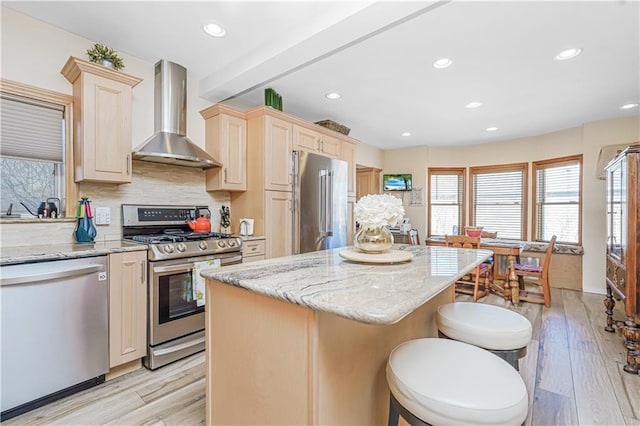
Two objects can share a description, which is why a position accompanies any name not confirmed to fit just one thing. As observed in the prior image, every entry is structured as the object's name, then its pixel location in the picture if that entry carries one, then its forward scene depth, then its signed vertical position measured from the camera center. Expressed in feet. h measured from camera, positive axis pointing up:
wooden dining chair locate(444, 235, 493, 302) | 12.86 -3.03
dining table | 12.35 -2.36
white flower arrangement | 4.85 +0.01
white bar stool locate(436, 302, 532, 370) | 4.22 -1.76
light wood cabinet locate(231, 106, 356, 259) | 10.10 +1.19
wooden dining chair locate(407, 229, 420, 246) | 16.05 -1.45
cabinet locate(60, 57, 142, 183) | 7.04 +2.26
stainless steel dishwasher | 5.26 -2.34
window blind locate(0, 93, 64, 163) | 6.86 +2.02
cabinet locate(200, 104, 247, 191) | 10.01 +2.29
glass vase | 5.00 -0.49
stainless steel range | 7.12 -1.60
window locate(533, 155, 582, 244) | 15.06 +0.69
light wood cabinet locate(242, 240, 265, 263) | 9.28 -1.28
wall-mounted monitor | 19.49 +1.99
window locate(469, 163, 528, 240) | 17.30 +0.80
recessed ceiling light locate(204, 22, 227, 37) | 7.32 +4.66
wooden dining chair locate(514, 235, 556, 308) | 12.07 -2.70
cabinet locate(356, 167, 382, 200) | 20.26 +2.19
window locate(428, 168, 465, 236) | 19.30 +0.72
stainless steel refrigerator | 10.82 +0.35
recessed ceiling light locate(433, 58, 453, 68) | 8.51 +4.42
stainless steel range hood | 8.52 +2.88
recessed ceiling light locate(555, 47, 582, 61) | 7.93 +4.39
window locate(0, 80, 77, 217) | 6.86 +1.59
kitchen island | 2.96 -1.49
